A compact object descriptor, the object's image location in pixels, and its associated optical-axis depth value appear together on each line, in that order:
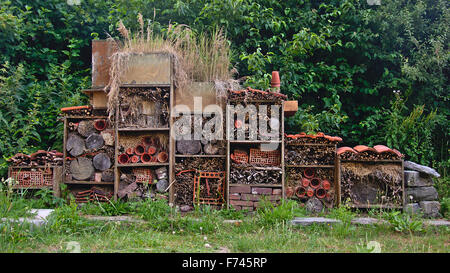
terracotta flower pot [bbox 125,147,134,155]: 5.65
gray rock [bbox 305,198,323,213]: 5.64
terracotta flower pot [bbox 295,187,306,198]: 5.72
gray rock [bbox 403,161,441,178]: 5.62
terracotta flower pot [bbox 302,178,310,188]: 5.73
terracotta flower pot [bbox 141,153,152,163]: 5.63
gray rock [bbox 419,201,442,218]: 5.56
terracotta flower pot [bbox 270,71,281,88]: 6.00
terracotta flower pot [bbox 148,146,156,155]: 5.67
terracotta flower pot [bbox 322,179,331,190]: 5.71
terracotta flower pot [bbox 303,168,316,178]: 5.79
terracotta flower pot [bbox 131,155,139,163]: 5.60
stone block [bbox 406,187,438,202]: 5.63
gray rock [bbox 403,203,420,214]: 5.44
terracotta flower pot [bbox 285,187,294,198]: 5.75
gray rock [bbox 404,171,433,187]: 5.62
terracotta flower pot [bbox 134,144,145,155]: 5.69
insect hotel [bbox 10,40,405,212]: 5.52
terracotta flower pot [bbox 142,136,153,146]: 5.78
